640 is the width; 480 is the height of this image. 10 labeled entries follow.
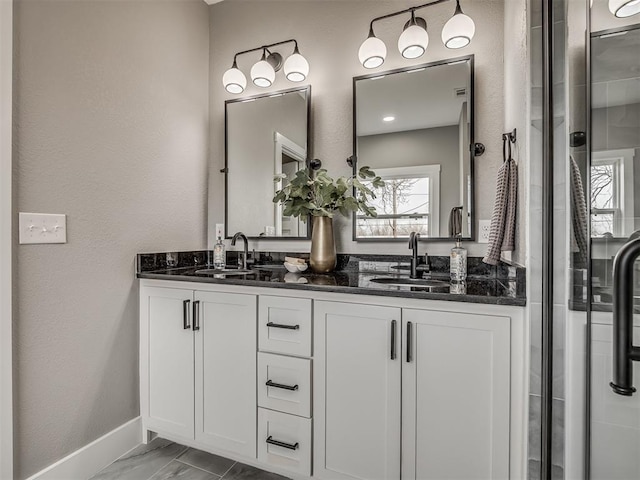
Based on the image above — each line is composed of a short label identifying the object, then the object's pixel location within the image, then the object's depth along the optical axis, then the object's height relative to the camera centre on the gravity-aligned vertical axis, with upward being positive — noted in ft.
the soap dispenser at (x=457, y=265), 5.00 -0.38
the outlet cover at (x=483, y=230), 5.78 +0.15
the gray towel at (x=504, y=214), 4.53 +0.32
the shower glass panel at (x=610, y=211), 2.37 +0.20
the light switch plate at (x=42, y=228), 4.49 +0.15
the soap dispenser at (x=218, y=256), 6.95 -0.34
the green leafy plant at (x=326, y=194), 6.15 +0.81
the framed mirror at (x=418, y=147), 5.90 +1.63
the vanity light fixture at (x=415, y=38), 5.49 +3.31
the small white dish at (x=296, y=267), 6.32 -0.51
